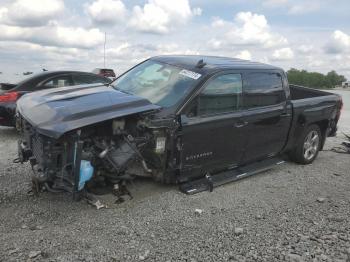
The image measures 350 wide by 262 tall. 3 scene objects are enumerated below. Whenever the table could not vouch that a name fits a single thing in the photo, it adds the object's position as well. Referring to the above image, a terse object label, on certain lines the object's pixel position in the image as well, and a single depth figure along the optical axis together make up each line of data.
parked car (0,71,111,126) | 8.80
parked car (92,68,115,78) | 21.23
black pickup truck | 4.52
